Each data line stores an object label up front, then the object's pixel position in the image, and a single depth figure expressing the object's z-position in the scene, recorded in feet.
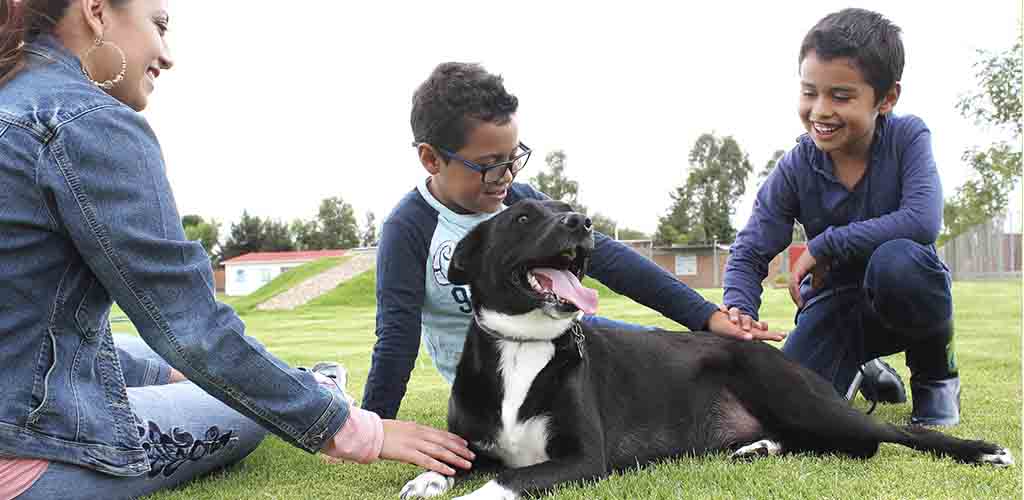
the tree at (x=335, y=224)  209.67
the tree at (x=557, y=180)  175.22
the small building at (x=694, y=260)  162.71
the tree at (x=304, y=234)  209.67
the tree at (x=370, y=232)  205.57
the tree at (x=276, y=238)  204.91
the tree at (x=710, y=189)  197.77
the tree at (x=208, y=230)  195.31
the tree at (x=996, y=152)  102.01
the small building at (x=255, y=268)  169.68
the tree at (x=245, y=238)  204.03
